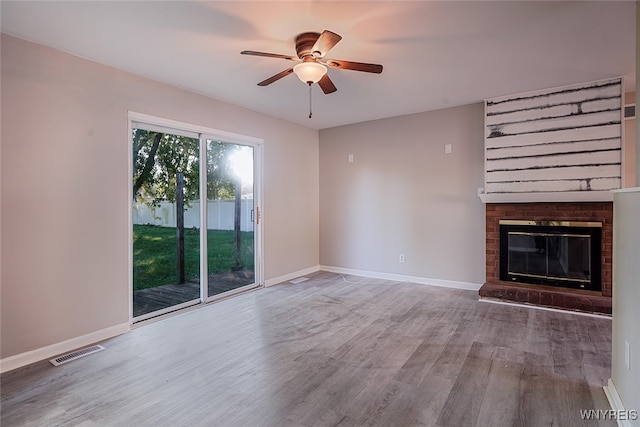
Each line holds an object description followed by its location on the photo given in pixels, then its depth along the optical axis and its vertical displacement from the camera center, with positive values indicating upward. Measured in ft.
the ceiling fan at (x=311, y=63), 8.09 +3.81
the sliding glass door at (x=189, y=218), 11.30 -0.29
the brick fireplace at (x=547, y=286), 11.80 -2.06
